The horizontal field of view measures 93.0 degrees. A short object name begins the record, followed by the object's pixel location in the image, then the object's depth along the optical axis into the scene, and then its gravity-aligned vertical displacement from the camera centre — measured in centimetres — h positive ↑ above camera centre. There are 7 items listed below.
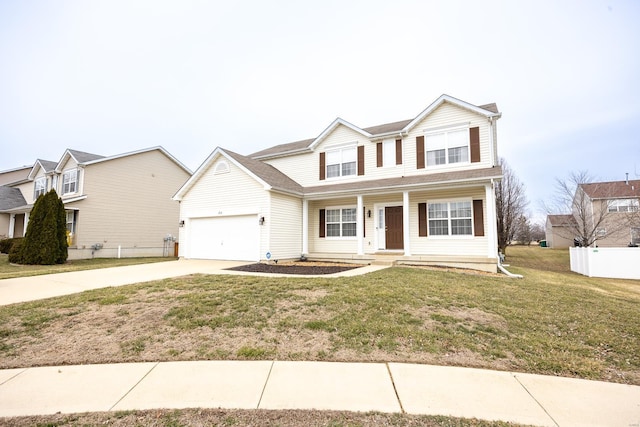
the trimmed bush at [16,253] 1537 -92
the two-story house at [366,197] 1305 +185
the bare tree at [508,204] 2259 +255
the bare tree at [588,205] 2248 +249
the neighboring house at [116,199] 1908 +247
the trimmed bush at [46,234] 1509 +8
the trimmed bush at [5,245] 2022 -64
